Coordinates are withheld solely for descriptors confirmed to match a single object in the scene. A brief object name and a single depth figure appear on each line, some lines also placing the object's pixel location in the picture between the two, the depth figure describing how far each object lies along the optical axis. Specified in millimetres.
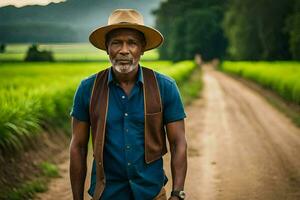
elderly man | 2977
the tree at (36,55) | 55031
